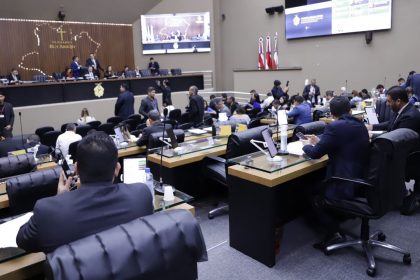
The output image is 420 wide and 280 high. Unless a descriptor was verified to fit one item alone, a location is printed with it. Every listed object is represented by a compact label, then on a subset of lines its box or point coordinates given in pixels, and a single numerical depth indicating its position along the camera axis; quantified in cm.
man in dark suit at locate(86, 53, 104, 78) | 1332
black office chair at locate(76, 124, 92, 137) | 628
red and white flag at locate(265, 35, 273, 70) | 1388
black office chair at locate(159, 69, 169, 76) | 1349
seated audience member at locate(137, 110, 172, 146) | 452
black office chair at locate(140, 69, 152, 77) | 1307
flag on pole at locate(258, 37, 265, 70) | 1405
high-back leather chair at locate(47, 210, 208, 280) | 119
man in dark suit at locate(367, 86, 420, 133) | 360
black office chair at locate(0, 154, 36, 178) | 294
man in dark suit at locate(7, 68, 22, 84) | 1120
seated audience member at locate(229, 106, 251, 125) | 569
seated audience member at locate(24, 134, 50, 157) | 470
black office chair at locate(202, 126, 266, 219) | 363
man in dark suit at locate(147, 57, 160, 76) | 1377
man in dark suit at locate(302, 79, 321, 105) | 954
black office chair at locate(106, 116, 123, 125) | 795
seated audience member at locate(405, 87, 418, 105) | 607
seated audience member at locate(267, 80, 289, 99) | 1038
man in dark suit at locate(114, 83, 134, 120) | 856
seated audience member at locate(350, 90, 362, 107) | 734
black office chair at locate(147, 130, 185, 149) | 415
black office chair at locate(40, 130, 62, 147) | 615
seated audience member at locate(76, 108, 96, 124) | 803
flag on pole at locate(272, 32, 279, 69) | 1372
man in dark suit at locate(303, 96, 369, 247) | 280
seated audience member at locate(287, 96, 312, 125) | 623
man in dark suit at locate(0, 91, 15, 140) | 759
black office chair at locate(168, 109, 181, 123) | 805
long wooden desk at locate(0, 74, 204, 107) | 992
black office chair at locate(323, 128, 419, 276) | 257
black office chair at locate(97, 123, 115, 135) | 662
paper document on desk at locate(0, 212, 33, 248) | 171
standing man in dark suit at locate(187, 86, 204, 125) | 753
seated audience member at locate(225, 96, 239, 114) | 877
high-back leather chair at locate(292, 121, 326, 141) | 396
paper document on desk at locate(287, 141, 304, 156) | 322
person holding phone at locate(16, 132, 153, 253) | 142
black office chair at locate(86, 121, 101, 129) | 713
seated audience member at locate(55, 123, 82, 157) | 485
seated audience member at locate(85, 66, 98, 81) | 1156
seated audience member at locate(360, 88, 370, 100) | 879
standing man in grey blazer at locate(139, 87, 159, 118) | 775
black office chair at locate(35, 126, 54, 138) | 677
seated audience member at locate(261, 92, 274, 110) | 886
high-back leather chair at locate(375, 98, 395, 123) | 524
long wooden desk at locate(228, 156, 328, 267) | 277
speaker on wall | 1087
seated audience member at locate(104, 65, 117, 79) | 1227
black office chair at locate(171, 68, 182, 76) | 1337
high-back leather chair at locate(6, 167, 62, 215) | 229
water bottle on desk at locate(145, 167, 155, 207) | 228
